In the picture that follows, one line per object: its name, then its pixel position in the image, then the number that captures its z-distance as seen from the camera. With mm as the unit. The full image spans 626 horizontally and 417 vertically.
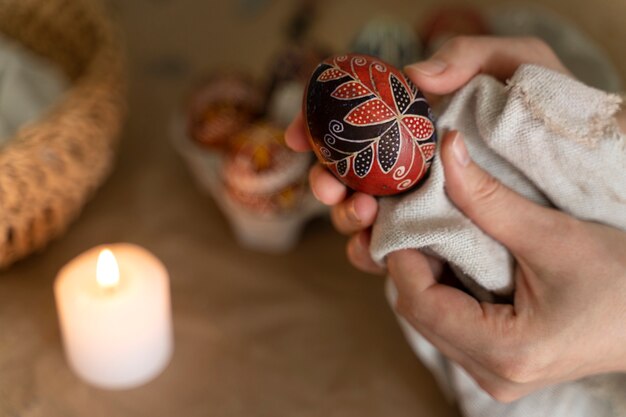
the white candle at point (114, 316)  589
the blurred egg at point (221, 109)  771
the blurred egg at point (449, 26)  798
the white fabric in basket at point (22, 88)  766
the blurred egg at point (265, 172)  705
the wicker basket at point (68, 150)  626
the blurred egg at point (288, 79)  754
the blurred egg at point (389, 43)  762
